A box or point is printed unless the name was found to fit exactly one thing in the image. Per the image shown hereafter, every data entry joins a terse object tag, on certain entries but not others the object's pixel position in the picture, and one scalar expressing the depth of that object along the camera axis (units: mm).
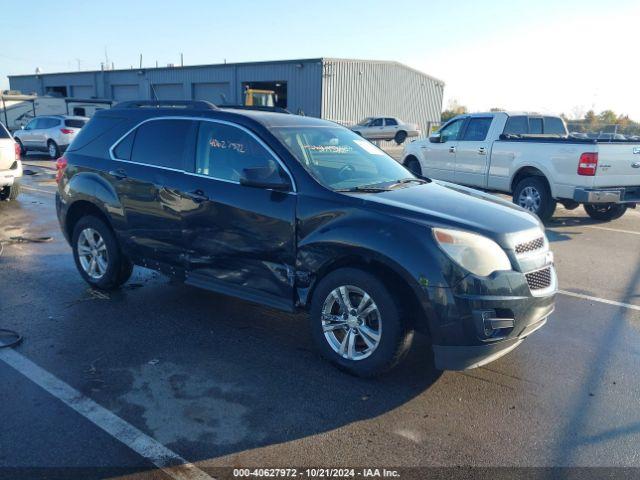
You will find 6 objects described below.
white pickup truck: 9086
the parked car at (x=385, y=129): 30153
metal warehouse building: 31484
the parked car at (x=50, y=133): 20672
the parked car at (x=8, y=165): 10672
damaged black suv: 3480
